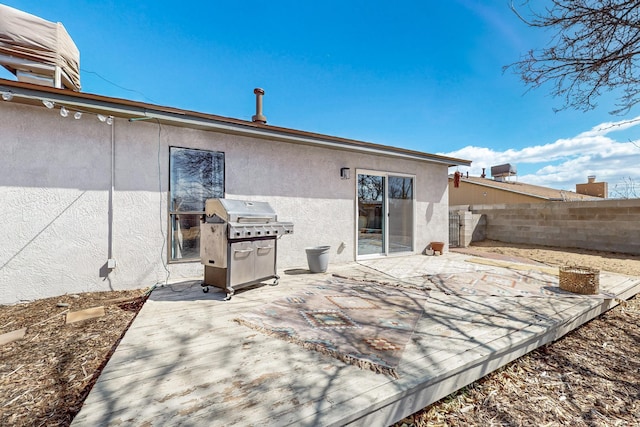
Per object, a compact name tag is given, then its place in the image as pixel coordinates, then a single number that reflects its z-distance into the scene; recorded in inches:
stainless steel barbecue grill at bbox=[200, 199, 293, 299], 147.6
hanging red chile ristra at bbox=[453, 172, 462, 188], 342.1
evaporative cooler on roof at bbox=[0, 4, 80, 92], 164.9
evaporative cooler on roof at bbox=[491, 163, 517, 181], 755.4
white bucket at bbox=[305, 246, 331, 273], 207.6
